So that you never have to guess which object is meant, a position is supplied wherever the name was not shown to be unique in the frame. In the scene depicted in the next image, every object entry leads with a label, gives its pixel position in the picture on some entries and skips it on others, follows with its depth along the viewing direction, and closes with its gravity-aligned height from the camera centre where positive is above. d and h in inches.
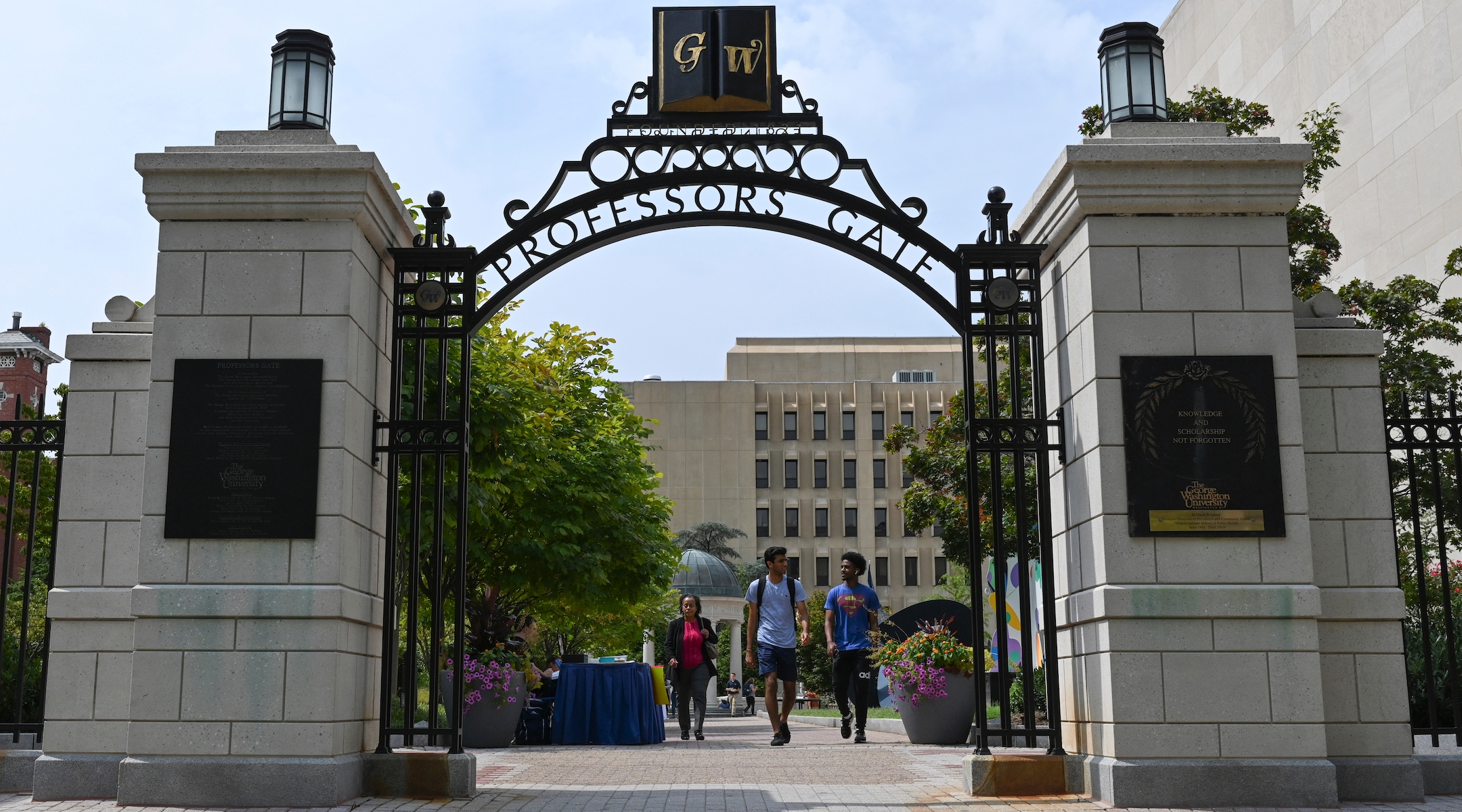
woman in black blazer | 592.4 -2.6
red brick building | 2089.1 +451.5
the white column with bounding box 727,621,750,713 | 1971.0 -1.0
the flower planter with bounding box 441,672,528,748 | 541.3 -29.0
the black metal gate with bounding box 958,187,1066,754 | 328.8 +52.7
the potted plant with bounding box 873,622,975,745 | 489.7 -13.4
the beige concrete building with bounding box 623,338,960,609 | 3097.9 +422.1
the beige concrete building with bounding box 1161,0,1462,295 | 1087.0 +458.4
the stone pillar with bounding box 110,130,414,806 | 301.4 +22.6
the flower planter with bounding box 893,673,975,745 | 498.3 -25.4
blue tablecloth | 584.7 -26.5
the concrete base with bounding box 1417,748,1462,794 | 321.4 -30.6
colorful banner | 661.3 +12.0
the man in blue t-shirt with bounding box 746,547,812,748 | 502.0 +6.6
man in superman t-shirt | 512.7 +10.3
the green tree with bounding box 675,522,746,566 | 2952.8 +234.3
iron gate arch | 340.5 +100.2
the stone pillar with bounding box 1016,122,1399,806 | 299.4 +22.5
